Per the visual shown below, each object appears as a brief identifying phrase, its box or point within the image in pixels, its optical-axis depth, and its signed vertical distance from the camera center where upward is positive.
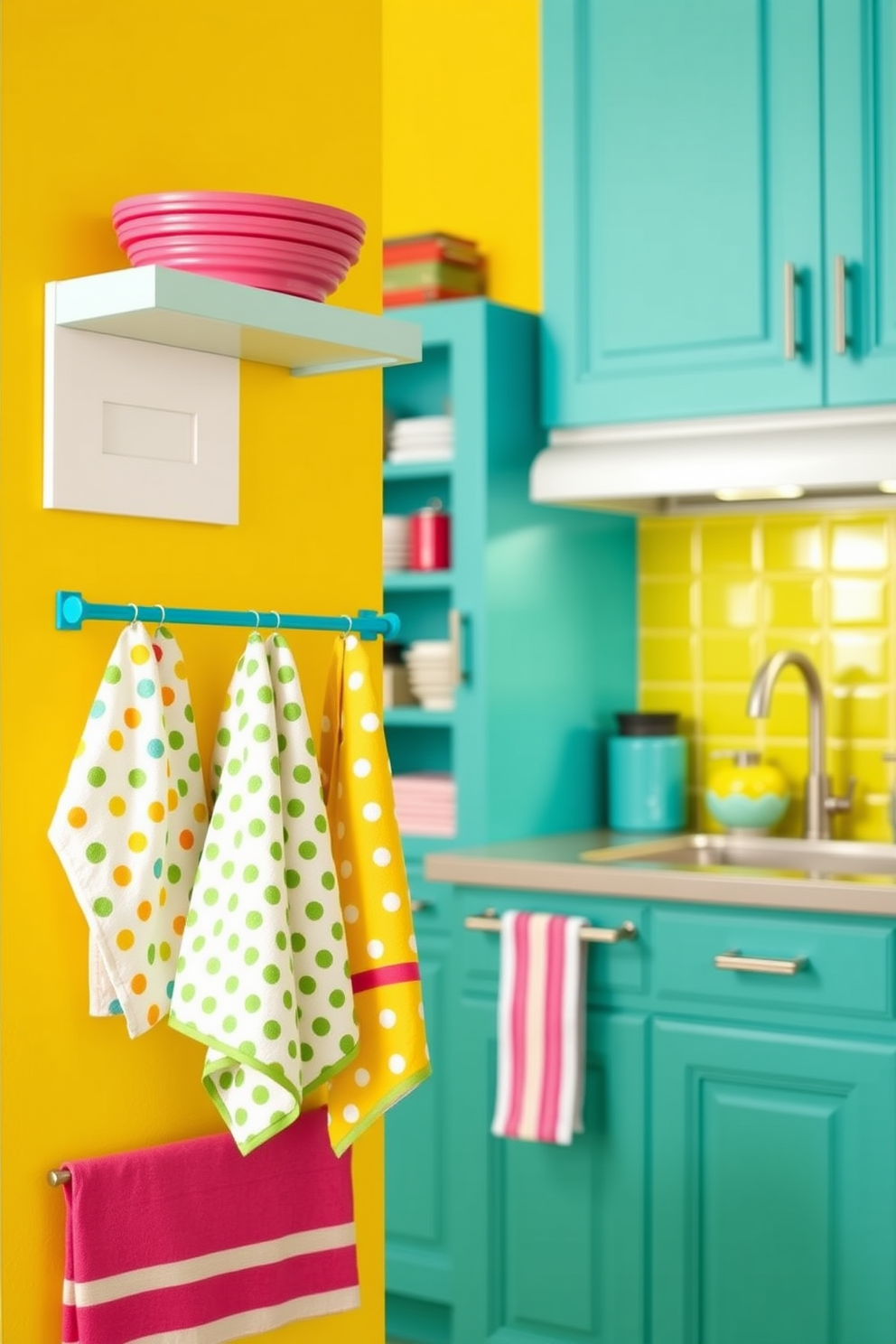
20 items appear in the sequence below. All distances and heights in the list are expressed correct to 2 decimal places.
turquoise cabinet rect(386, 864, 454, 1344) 3.20 -0.89
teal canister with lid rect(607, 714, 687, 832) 3.43 -0.19
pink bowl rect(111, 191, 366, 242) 1.38 +0.37
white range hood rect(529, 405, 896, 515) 2.97 +0.38
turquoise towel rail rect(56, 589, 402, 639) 1.41 +0.05
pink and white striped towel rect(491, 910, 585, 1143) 2.88 -0.58
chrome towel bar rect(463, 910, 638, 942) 2.87 -0.42
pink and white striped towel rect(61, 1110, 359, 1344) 1.39 -0.47
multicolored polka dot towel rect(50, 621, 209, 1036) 1.37 -0.12
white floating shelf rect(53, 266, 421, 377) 1.35 +0.29
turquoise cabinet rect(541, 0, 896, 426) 2.96 +0.83
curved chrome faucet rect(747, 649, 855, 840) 3.29 -0.19
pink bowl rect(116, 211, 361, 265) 1.40 +0.36
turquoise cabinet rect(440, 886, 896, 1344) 2.68 -0.76
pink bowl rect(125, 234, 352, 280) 1.40 +0.34
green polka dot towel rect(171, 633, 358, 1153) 1.39 -0.20
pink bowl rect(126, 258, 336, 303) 1.41 +0.32
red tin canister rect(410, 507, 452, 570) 3.37 +0.26
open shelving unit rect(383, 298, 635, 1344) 3.22 +0.00
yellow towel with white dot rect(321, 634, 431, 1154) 1.53 -0.22
